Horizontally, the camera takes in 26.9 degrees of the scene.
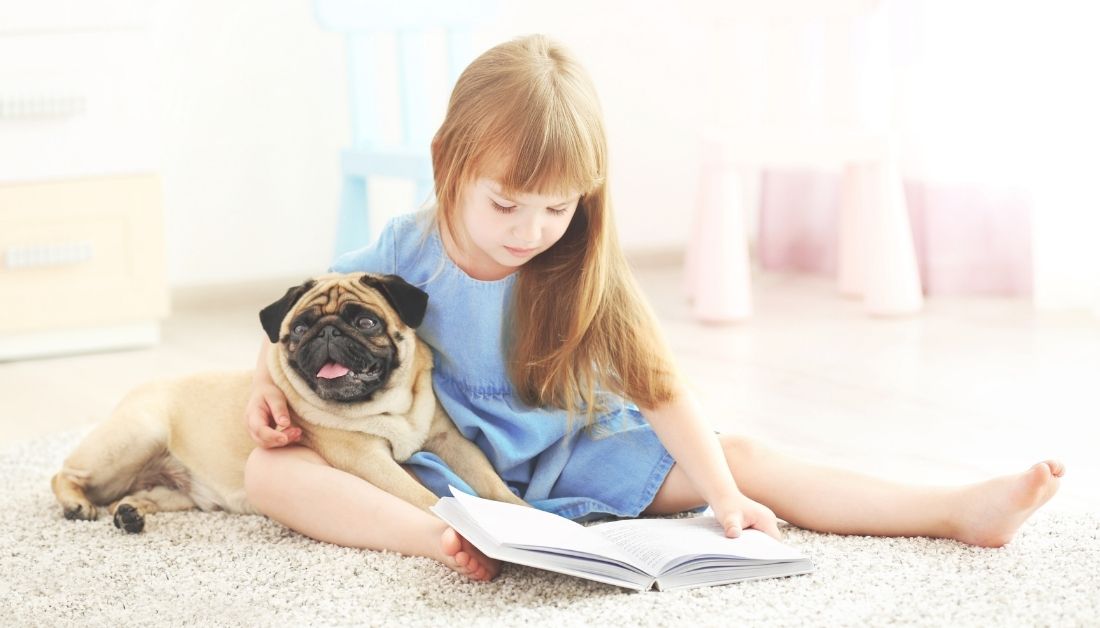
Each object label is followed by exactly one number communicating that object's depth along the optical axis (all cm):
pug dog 216
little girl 211
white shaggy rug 198
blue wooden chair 335
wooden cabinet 314
